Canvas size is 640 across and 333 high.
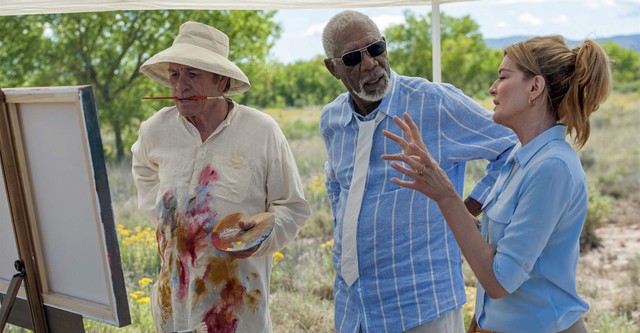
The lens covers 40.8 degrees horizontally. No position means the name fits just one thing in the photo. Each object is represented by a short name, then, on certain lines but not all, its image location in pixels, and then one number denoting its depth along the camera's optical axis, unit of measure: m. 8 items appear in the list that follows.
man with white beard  2.42
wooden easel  2.59
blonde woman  1.87
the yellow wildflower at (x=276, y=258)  6.13
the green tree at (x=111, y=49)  8.08
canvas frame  2.34
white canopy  3.31
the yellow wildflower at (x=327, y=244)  6.67
